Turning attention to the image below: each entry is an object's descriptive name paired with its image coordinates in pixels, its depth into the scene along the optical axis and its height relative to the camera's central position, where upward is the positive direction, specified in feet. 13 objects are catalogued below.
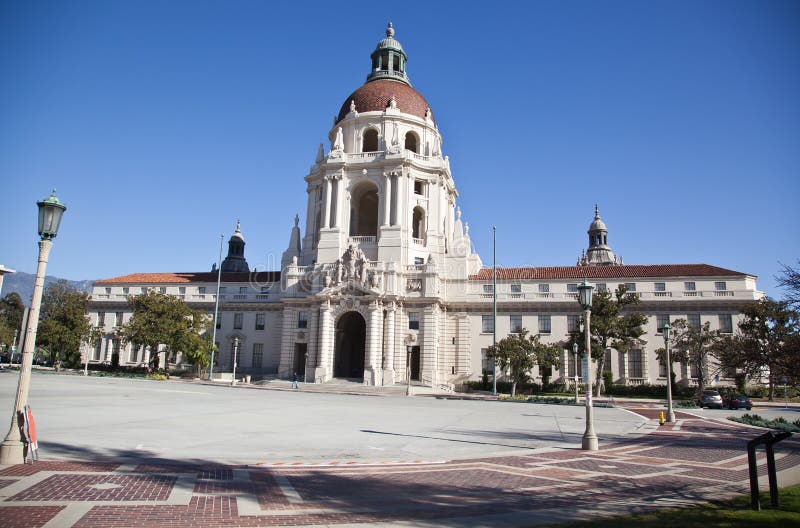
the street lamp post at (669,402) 90.63 -5.88
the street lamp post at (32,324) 40.45 +1.93
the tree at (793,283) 56.03 +8.47
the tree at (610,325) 169.48 +11.65
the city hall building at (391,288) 202.90 +27.50
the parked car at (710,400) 137.28 -8.24
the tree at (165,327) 201.77 +9.00
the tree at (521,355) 177.37 +2.15
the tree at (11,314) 296.81 +21.90
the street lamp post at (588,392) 57.47 -2.97
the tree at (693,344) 173.37 +6.89
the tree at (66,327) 213.66 +8.78
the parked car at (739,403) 135.54 -8.57
